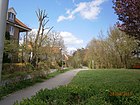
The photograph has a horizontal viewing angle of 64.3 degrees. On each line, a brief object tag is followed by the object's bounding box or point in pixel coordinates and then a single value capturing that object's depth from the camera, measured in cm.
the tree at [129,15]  604
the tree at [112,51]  2292
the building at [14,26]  1734
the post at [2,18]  123
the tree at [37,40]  1220
